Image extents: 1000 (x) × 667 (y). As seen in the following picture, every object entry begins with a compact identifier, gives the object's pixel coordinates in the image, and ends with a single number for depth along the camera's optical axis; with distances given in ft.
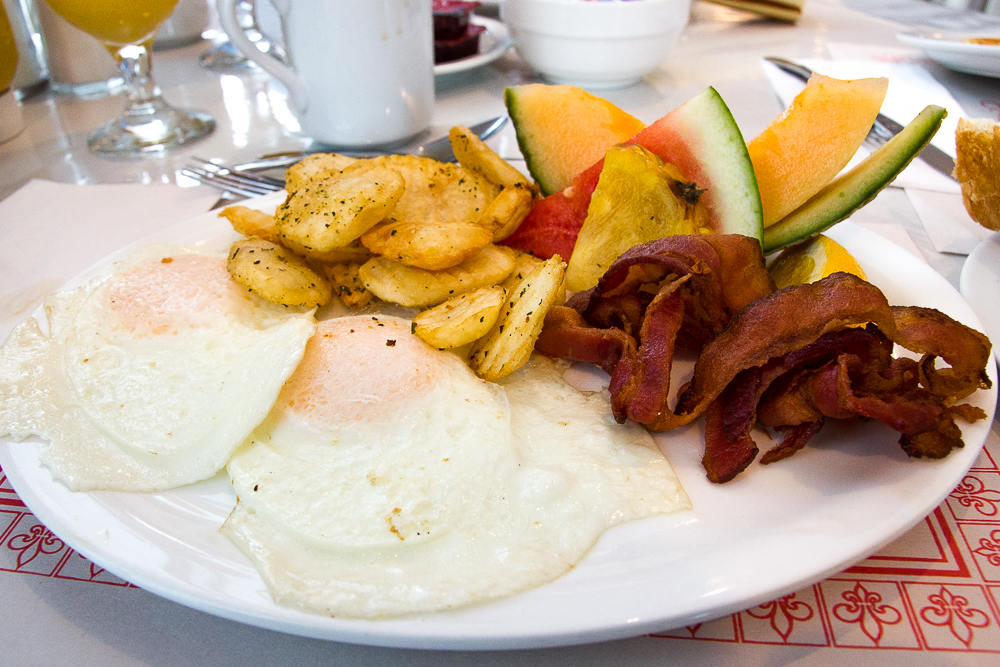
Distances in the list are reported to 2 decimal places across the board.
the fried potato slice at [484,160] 1.07
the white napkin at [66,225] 1.13
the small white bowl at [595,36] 1.72
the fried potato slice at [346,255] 0.97
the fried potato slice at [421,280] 0.93
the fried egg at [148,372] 0.77
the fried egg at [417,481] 0.68
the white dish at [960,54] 1.78
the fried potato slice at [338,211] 0.92
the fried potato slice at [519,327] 0.85
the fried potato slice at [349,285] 0.97
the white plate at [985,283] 0.94
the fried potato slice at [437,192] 1.03
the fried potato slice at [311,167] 1.08
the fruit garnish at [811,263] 0.91
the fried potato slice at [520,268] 0.97
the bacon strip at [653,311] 0.81
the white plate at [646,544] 0.64
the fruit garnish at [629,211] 0.98
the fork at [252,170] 1.31
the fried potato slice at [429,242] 0.91
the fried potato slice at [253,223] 1.02
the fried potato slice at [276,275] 0.91
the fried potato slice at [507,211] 0.99
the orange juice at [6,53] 1.57
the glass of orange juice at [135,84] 1.44
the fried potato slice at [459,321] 0.84
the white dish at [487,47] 1.89
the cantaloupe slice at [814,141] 1.00
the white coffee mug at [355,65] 1.37
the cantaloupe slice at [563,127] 1.13
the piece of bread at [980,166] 1.11
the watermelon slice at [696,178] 0.99
